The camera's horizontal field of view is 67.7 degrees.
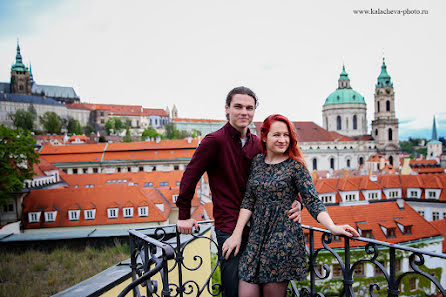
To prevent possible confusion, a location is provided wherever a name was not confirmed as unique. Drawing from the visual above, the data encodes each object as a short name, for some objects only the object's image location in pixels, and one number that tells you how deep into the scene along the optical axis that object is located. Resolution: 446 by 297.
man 2.54
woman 2.27
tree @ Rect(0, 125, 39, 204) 17.19
